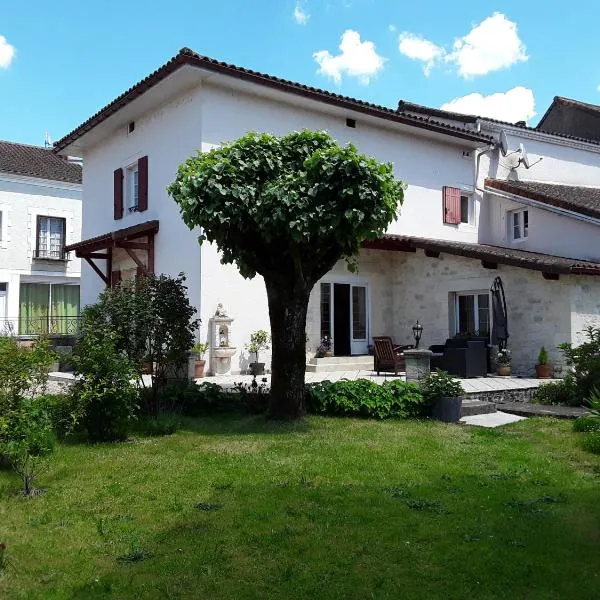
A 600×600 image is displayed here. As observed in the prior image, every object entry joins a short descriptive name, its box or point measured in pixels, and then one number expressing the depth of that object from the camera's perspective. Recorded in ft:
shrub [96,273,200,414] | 26.91
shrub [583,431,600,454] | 22.89
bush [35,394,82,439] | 23.65
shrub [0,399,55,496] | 17.43
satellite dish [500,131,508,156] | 60.54
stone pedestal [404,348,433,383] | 35.49
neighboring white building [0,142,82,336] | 75.66
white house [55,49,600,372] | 44.14
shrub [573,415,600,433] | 25.72
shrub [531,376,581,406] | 33.23
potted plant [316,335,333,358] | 48.93
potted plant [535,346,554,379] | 42.70
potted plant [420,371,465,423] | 29.40
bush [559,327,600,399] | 32.09
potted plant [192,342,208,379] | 41.64
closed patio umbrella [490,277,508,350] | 45.34
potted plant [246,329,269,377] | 44.55
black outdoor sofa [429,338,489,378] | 42.50
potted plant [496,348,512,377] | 43.98
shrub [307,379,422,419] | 29.55
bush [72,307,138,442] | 23.49
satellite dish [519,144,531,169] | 62.95
